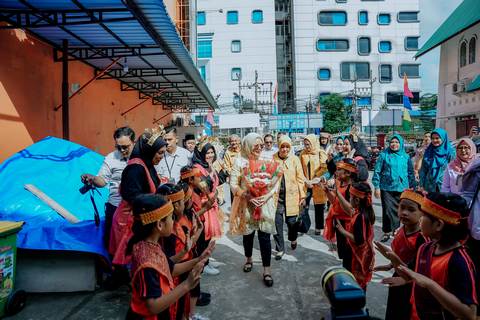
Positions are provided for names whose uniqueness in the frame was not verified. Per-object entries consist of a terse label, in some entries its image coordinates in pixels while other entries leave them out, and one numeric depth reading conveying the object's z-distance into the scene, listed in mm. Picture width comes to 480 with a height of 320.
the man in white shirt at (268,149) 5262
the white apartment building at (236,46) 49000
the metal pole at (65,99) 7543
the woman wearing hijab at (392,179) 6008
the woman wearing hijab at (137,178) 3379
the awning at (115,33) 5520
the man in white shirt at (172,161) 5566
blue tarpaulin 4062
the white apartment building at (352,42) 49219
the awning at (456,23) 19998
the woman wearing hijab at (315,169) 6555
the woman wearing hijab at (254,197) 4512
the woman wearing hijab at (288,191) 5305
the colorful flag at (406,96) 21612
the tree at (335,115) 39219
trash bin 3520
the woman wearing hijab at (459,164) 4504
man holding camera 4171
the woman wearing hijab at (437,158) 5805
